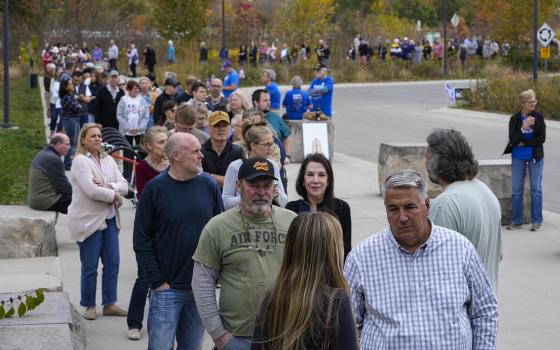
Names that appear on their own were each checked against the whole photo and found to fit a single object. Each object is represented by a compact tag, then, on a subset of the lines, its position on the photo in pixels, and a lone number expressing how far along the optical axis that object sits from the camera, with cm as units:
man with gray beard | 557
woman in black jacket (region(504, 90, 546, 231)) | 1362
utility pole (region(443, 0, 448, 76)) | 5523
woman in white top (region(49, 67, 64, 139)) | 2353
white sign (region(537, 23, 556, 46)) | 3756
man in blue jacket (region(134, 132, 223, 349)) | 654
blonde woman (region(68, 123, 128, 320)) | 915
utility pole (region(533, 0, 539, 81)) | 3462
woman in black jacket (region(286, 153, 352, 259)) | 680
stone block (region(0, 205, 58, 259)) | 1145
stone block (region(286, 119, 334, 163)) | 2116
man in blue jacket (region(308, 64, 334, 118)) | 2192
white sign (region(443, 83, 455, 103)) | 3812
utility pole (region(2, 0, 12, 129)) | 2577
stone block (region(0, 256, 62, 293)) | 883
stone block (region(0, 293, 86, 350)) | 669
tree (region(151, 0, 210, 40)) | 5519
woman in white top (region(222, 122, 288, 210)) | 768
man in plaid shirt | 440
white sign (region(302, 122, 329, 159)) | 2030
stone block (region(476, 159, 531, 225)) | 1420
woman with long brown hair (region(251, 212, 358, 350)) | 411
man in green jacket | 1207
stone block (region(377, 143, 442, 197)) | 1641
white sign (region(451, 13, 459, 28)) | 6304
